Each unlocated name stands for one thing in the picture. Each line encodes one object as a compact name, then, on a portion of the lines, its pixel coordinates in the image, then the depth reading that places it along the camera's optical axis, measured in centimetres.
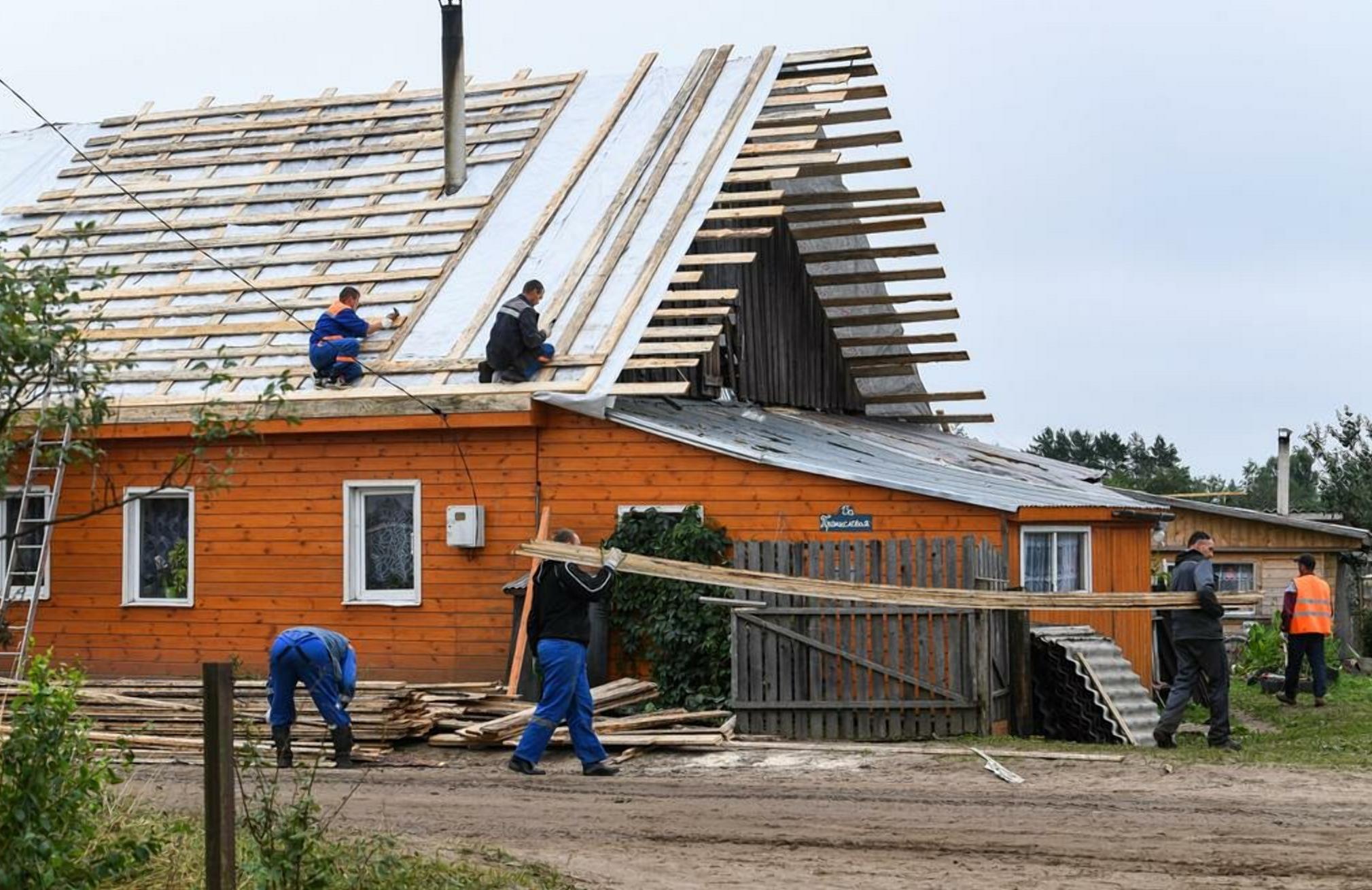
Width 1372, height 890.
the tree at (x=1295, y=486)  7281
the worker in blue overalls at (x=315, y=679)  1516
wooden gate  1697
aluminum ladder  2041
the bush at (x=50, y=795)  791
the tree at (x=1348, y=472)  4456
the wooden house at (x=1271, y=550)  3597
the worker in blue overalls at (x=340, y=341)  2038
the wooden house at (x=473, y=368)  1945
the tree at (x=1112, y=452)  8006
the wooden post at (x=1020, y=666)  1802
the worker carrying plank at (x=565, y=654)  1470
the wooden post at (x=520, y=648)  1827
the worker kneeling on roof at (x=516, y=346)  1955
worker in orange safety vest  2314
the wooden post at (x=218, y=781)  801
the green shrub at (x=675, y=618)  1792
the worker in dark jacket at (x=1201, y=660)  1656
